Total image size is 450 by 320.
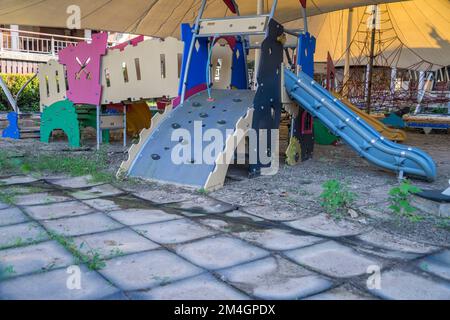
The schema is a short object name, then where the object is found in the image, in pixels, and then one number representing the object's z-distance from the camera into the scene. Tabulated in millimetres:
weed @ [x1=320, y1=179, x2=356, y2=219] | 4270
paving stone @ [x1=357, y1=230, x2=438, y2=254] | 3275
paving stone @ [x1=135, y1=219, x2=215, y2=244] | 3371
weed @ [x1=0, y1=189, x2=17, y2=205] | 4273
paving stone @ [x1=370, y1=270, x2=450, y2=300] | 2479
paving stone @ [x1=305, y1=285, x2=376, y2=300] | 2436
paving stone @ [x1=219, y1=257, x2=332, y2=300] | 2488
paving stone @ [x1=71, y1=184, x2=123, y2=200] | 4675
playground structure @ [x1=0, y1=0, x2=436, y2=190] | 5633
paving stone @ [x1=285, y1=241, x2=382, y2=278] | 2822
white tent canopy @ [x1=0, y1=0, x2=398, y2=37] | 8555
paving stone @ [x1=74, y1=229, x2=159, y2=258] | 3055
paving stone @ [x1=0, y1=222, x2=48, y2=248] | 3164
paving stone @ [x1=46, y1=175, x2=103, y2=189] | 5152
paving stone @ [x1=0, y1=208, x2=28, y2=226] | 3664
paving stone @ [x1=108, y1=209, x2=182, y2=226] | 3805
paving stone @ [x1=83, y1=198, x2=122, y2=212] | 4191
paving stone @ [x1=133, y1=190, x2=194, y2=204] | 4602
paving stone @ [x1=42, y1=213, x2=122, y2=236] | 3475
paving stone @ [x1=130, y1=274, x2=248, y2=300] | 2391
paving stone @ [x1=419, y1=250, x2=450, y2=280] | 2838
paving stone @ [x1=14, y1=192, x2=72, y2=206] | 4293
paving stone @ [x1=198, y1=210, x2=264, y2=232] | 3682
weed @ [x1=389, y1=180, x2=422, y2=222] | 3994
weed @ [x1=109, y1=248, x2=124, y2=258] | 2967
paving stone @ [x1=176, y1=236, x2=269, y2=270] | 2917
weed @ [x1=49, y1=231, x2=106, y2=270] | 2780
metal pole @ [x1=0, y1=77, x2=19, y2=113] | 9258
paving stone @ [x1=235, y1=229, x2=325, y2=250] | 3283
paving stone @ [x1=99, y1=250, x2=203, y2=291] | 2562
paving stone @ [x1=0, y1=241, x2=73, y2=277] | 2730
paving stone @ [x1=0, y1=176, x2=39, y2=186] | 5195
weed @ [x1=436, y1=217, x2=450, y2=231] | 3811
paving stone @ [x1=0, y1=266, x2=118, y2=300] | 2354
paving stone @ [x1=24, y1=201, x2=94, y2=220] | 3871
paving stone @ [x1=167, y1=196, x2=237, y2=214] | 4250
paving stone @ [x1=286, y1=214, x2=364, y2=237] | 3653
